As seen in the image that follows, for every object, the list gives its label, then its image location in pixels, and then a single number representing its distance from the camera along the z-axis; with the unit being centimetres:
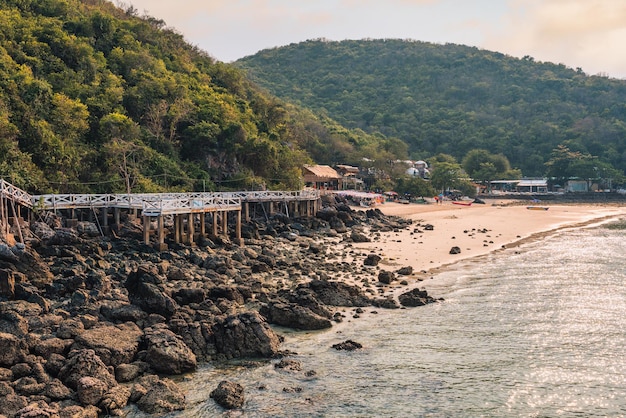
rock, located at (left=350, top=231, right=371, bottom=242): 4300
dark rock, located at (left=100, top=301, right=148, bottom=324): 1967
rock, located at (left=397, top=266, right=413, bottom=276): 3134
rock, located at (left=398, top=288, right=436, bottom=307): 2495
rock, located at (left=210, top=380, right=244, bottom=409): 1495
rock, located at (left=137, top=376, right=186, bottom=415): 1455
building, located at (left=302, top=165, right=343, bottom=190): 7631
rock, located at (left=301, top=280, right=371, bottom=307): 2459
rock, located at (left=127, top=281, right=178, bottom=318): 2050
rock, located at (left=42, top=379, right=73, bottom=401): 1426
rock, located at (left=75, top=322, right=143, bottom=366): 1644
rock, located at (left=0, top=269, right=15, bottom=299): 2161
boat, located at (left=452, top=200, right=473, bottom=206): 8256
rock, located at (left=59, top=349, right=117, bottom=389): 1498
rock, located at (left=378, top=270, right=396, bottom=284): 2898
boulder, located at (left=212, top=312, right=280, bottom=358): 1841
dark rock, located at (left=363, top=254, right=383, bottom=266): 3369
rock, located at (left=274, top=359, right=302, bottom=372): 1742
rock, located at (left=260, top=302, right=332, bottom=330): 2122
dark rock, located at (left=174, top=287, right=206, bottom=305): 2238
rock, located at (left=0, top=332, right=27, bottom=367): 1540
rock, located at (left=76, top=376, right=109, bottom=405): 1437
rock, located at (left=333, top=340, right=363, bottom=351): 1920
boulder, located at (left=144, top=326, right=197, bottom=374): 1673
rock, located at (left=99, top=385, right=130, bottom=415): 1438
